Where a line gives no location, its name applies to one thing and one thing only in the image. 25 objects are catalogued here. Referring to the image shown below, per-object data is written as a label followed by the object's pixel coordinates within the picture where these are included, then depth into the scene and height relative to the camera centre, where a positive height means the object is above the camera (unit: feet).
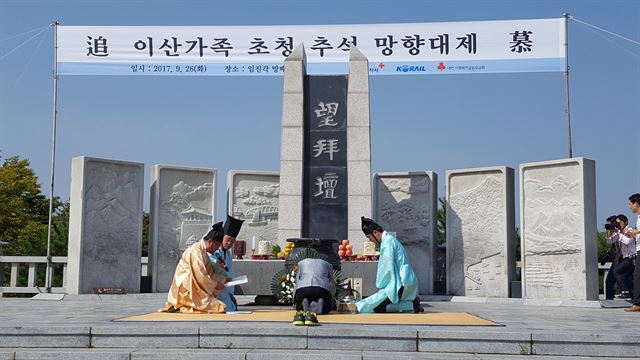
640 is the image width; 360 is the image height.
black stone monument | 46.37 +5.44
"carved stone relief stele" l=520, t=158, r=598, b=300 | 41.14 +0.91
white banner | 50.75 +13.95
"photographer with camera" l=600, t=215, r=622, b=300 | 39.40 -0.61
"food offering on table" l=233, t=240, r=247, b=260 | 42.91 -0.43
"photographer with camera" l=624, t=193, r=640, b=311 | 34.12 -0.08
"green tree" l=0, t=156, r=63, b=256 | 88.79 +4.80
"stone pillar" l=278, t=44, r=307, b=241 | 46.26 +6.06
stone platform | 20.22 -2.88
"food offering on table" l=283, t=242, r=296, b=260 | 39.42 -0.26
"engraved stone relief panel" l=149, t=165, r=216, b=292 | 49.93 +1.96
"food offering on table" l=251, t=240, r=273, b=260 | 41.39 -0.52
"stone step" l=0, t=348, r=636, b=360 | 19.56 -3.11
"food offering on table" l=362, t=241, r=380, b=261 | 41.34 -0.52
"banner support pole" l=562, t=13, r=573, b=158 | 48.44 +12.79
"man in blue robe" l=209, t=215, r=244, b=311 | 29.84 -0.64
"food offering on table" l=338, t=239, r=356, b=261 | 41.09 -0.52
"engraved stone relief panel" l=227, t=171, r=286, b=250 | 52.11 +2.95
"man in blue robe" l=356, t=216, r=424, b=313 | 29.76 -1.53
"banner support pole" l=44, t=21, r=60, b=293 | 46.32 +6.18
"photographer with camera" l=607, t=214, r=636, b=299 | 38.04 -0.38
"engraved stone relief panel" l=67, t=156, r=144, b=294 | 45.57 +0.97
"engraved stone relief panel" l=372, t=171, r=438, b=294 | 50.21 +2.06
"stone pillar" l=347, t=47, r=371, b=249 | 45.96 +6.21
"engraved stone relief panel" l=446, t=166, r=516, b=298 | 46.42 +0.86
